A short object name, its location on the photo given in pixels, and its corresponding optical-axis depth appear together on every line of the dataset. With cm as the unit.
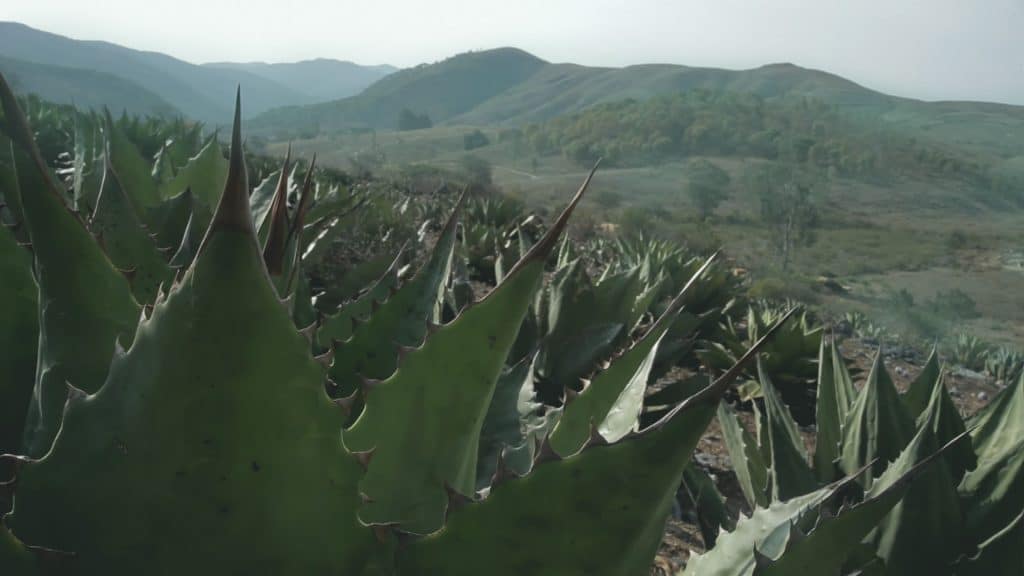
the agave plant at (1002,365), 679
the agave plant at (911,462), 129
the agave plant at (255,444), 49
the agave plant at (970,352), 813
